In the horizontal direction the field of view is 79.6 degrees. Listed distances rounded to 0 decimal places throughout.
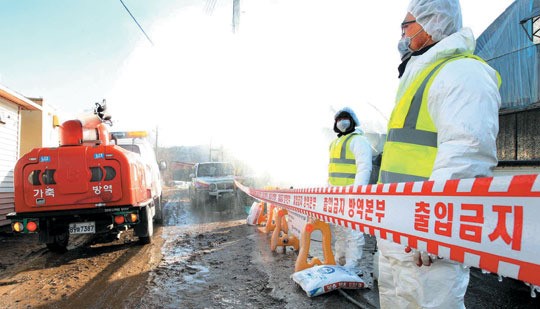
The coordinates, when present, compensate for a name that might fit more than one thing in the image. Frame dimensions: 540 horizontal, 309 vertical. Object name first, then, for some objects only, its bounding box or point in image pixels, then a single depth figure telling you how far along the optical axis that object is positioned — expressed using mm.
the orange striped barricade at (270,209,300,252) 6082
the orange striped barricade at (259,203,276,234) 7832
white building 9098
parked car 13695
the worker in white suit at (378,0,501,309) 1568
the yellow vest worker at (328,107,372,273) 4348
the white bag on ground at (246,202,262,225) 9367
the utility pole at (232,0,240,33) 16094
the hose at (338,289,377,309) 3502
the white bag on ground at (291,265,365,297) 3805
